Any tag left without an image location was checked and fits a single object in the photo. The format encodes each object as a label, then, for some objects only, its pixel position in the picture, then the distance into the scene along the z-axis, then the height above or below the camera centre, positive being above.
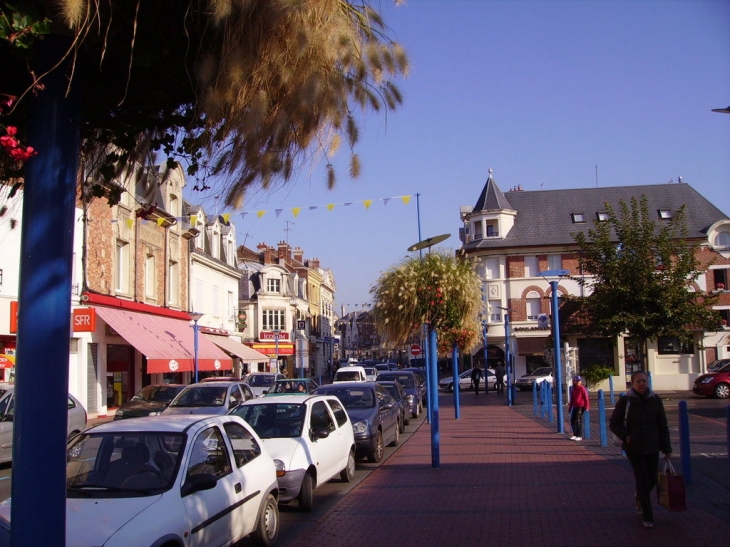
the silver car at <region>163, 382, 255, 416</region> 17.56 -1.08
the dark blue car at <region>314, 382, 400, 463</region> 14.13 -1.30
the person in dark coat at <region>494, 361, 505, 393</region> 38.22 -1.53
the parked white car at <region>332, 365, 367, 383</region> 33.59 -1.06
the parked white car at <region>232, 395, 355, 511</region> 9.55 -1.21
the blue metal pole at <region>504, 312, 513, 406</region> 28.39 -1.05
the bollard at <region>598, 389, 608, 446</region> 14.85 -1.60
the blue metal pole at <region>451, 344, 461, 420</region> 24.80 -1.43
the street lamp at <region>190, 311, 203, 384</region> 29.53 +0.34
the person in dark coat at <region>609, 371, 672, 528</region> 7.99 -0.97
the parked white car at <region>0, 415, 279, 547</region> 5.41 -1.08
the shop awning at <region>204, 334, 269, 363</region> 39.28 +0.26
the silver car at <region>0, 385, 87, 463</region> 13.75 -1.18
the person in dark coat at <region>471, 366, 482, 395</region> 37.88 -1.48
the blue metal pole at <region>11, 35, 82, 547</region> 3.56 +0.24
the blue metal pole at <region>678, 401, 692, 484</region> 10.14 -1.35
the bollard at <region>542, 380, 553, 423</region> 21.33 -1.50
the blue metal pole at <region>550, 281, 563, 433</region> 17.70 +0.15
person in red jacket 16.06 -1.29
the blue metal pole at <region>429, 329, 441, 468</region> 13.10 -1.57
